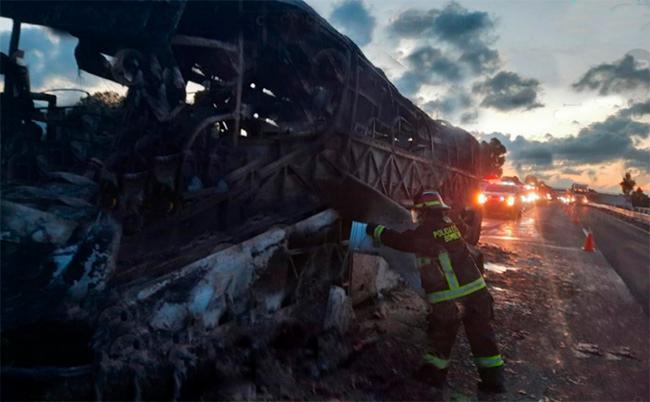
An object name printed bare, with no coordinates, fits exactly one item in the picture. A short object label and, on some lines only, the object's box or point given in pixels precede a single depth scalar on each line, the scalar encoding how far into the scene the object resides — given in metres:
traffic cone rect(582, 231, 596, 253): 13.34
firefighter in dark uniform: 4.26
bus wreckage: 3.50
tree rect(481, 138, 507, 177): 17.16
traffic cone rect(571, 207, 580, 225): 25.42
